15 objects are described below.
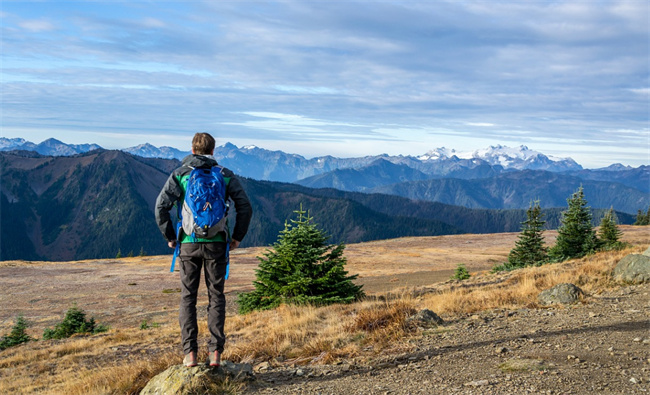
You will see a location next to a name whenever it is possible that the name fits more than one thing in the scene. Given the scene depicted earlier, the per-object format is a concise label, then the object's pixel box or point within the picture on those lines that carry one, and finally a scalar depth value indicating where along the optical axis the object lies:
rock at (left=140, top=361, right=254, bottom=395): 5.93
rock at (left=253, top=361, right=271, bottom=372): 7.28
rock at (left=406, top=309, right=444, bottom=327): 8.84
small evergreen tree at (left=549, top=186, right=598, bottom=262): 26.86
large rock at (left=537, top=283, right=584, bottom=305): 10.45
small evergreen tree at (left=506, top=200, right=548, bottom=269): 28.58
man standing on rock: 6.14
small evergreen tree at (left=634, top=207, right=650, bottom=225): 119.99
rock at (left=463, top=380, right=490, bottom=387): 5.79
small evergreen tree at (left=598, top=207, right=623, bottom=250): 26.94
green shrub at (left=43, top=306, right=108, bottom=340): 20.42
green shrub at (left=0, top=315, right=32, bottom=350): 18.11
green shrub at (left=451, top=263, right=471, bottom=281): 27.08
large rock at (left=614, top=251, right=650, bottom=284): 12.40
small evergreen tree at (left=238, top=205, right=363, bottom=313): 14.29
